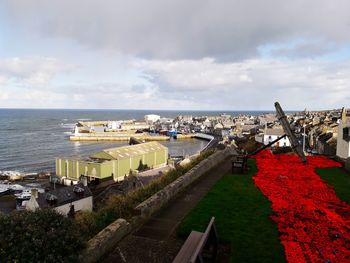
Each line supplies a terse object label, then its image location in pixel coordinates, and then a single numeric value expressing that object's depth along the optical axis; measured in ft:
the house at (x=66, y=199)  84.12
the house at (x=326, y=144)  139.49
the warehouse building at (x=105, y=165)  144.13
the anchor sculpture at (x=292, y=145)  54.19
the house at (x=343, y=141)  80.43
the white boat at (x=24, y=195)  118.73
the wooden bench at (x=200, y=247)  20.29
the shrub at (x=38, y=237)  17.69
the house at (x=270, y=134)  238.89
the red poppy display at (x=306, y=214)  24.45
